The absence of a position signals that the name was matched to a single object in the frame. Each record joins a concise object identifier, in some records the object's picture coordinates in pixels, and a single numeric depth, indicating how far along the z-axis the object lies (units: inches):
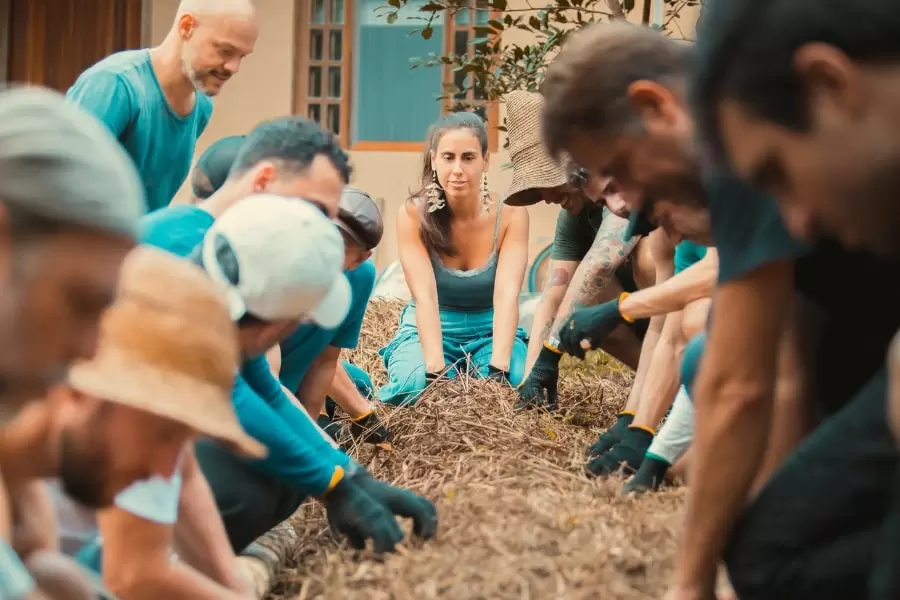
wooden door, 260.7
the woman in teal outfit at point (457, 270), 142.9
